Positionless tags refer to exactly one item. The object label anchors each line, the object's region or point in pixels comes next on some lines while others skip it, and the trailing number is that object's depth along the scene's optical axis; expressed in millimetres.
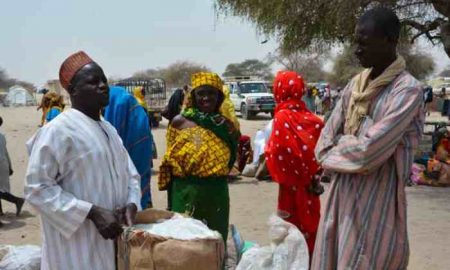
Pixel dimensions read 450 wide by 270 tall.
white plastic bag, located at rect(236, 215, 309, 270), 3605
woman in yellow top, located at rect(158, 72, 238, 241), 4012
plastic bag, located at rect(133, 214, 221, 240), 2441
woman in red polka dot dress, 4449
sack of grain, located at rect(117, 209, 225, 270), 2373
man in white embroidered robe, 2418
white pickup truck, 26891
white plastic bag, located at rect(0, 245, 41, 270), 3988
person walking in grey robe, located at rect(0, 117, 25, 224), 7652
